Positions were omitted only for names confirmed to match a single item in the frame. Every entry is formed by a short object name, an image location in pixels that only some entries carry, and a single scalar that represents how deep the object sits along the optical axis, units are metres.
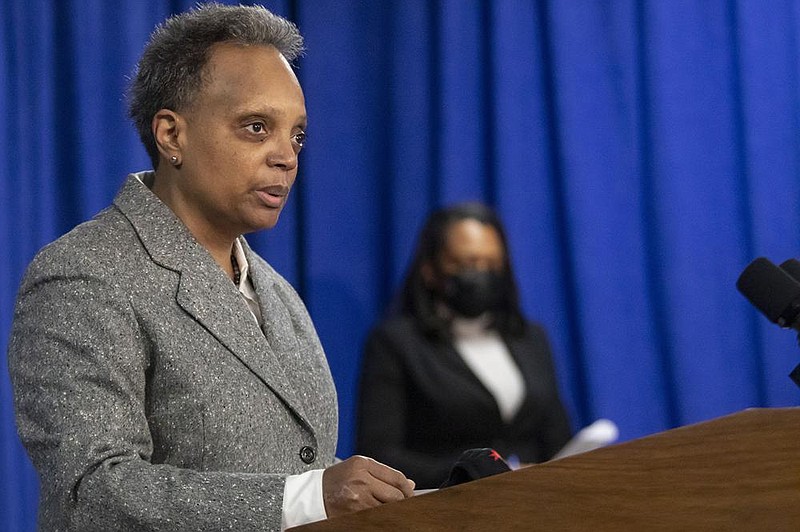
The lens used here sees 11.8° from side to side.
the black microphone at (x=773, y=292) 4.98
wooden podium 3.96
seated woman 6.49
